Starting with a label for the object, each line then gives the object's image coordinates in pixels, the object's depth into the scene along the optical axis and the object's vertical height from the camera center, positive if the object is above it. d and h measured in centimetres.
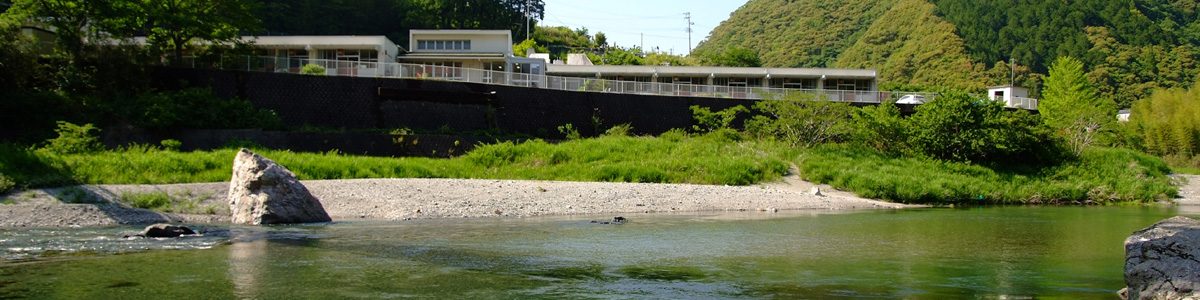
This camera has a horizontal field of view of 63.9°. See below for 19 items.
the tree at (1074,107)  4644 +290
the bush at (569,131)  4405 +78
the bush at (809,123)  4409 +123
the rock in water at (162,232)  1927 -174
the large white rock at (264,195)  2266 -117
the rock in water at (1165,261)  1058 -124
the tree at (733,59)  9494 +912
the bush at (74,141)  3105 +12
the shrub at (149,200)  2534 -146
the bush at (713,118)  4734 +154
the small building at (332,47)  5797 +602
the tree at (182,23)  4191 +543
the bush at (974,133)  4003 +75
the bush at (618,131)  4503 +82
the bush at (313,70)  4216 +336
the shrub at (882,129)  4262 +94
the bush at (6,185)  2501 -107
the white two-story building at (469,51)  6156 +644
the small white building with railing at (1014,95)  5653 +368
